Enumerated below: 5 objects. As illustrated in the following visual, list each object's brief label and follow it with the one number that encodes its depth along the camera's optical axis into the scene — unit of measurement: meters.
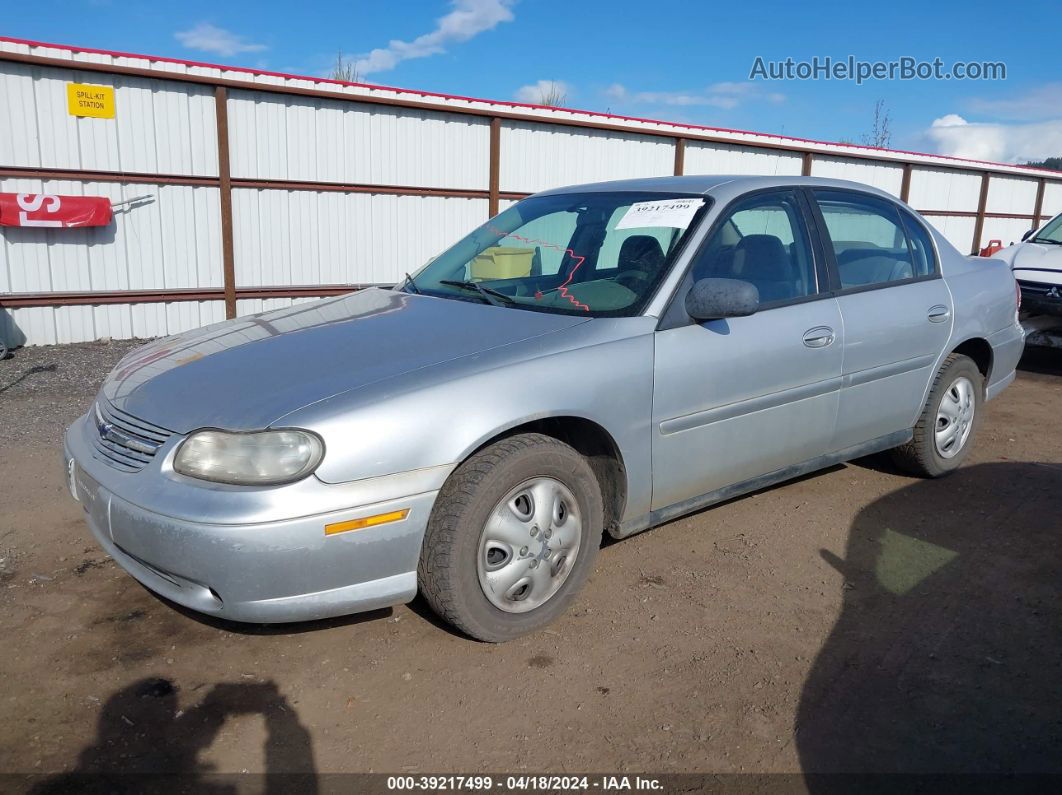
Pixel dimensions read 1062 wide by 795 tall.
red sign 8.66
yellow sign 8.99
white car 7.84
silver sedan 2.61
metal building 9.02
